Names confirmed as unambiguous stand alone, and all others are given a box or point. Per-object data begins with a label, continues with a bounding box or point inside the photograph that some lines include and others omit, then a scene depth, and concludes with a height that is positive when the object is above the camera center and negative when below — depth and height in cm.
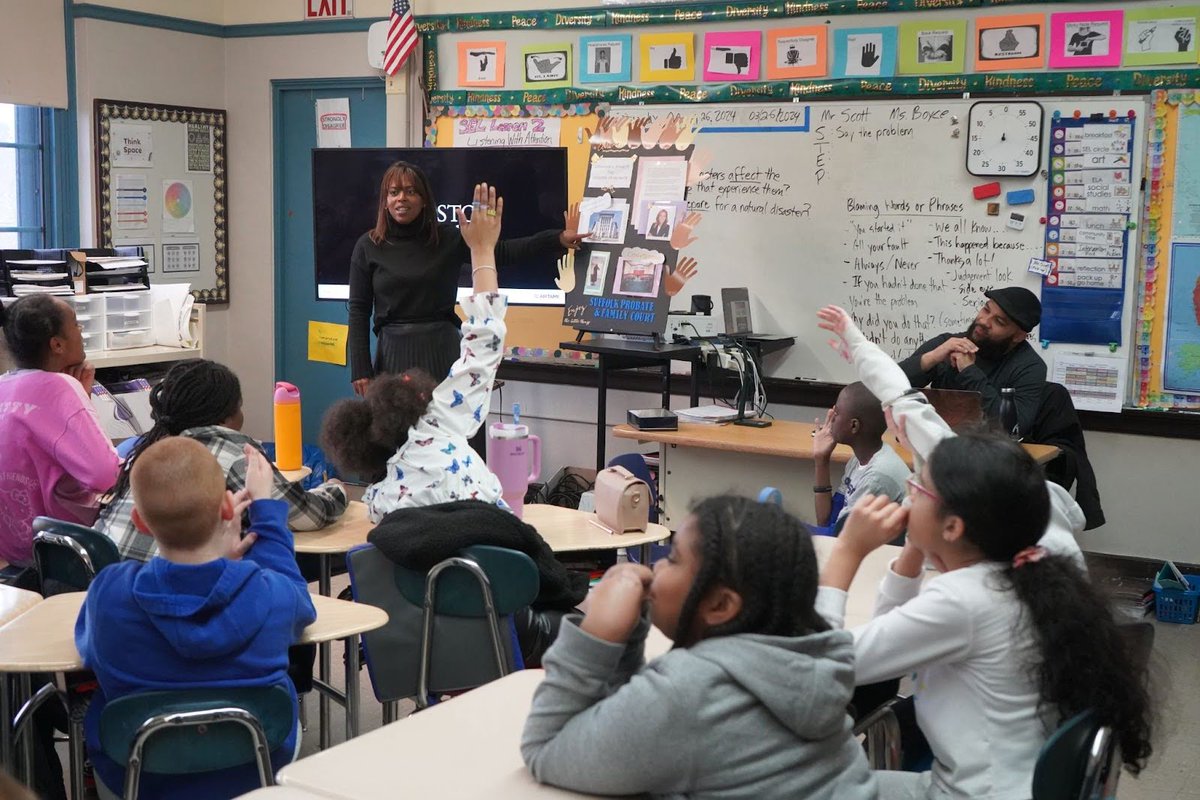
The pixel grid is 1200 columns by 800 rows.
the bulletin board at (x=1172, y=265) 486 -4
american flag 643 +99
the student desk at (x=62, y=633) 216 -70
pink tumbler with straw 359 -60
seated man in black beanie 468 -39
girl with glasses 179 -52
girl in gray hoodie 145 -49
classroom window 645 +27
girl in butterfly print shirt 310 -46
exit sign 675 +118
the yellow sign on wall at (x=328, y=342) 705 -57
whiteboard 524 +10
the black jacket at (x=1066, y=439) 471 -68
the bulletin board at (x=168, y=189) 665 +23
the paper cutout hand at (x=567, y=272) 565 -13
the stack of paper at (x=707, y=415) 493 -64
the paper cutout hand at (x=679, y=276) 535 -13
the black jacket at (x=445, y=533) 273 -61
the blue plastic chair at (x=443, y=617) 276 -81
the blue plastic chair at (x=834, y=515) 325 -73
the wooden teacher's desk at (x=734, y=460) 450 -76
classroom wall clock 510 +43
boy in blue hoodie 210 -60
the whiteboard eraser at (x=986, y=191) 518 +23
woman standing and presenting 480 -17
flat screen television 566 +19
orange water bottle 381 -57
